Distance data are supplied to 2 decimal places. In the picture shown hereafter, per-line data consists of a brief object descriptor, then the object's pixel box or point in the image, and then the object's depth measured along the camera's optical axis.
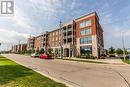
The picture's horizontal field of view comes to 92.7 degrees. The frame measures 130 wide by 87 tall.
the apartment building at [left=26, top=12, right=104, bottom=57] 21.28
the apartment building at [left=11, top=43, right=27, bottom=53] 69.04
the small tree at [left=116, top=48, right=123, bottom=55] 41.72
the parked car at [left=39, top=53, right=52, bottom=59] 18.16
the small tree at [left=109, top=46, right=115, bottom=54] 42.88
